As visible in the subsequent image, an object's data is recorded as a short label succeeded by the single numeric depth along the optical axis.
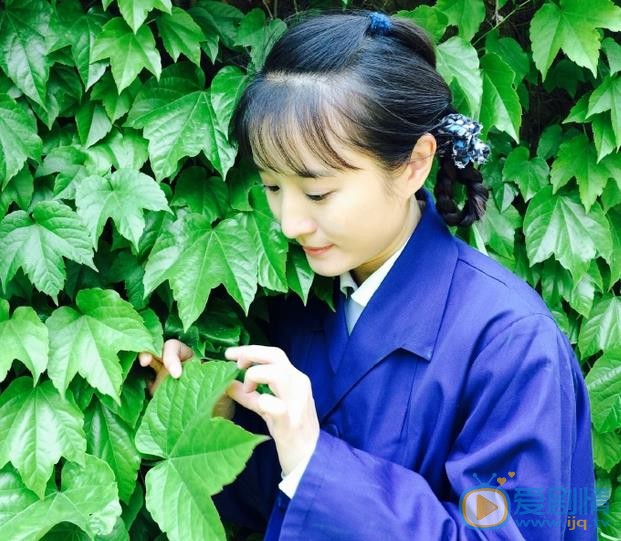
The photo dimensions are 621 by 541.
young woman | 0.94
